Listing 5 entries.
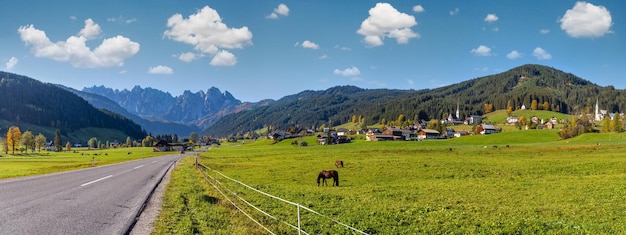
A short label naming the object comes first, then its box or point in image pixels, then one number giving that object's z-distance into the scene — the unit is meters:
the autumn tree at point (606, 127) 192.62
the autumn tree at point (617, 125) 180.65
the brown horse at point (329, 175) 39.98
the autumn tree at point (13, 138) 182.38
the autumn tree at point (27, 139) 192.75
